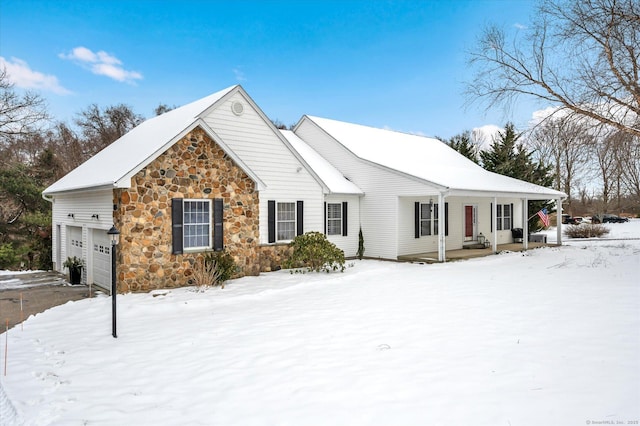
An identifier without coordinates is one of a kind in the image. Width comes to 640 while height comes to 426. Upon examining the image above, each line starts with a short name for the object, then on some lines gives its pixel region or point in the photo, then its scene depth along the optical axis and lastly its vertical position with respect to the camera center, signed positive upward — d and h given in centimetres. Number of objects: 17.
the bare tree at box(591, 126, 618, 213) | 1237 +183
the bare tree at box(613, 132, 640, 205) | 1224 +180
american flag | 2062 -33
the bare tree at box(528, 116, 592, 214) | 1298 +249
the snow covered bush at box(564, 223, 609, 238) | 2711 -138
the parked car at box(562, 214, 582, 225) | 4044 -98
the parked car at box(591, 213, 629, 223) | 4344 -95
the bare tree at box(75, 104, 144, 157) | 3172 +729
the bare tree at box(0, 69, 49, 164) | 1869 +464
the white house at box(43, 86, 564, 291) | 1021 +58
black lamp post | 668 -87
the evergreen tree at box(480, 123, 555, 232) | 2614 +273
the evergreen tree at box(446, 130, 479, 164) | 2940 +449
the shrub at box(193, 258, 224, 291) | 1031 -155
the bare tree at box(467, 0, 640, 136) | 1261 +523
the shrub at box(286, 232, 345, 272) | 1287 -128
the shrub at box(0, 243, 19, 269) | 1680 -175
